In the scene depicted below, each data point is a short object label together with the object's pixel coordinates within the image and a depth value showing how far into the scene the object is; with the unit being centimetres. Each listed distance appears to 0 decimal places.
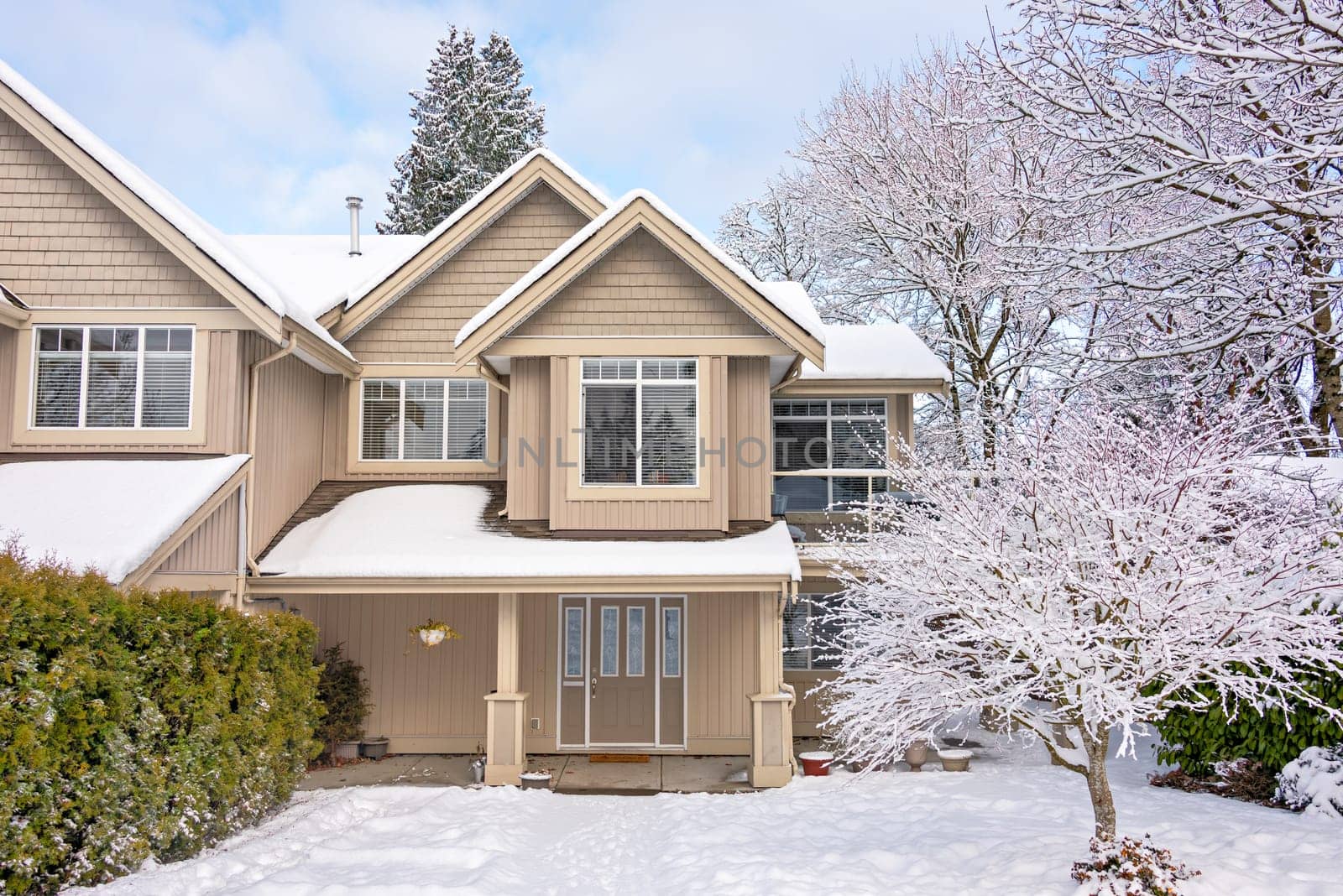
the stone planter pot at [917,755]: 1091
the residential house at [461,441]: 1052
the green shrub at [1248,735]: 823
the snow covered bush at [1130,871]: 608
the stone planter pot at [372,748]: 1184
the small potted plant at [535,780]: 1026
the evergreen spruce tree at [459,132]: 3084
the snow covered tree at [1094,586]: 611
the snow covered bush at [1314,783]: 791
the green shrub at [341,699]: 1170
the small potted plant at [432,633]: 1105
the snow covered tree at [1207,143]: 718
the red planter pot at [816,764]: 1066
